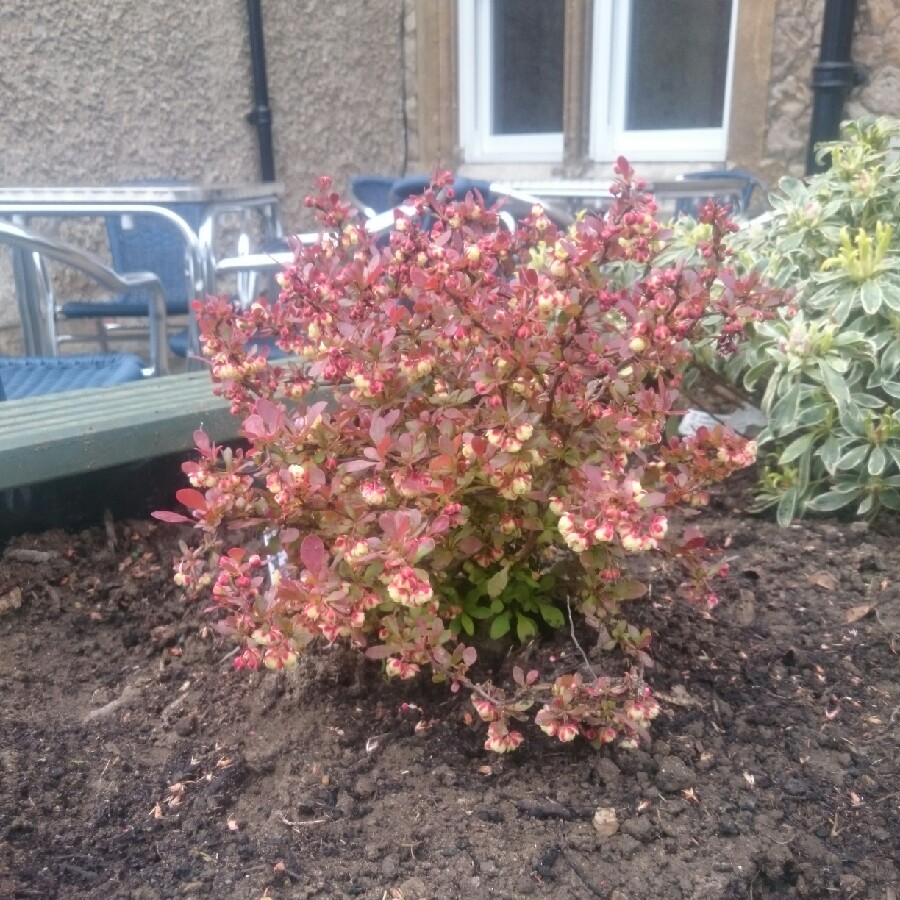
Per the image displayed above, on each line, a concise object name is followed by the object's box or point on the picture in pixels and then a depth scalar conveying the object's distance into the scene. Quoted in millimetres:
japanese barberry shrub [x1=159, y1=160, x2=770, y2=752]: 1146
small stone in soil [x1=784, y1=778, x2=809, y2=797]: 1323
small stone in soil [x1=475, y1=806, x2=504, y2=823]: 1256
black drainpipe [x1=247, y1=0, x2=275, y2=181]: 5562
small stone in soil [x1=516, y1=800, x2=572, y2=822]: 1263
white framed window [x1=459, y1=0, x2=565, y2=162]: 5879
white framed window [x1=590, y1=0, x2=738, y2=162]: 5176
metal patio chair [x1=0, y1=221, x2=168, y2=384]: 2506
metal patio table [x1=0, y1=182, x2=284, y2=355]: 3092
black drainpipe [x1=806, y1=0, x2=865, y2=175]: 4402
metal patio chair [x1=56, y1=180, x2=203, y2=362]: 4289
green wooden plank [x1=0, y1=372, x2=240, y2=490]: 1638
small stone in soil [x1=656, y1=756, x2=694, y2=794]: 1316
